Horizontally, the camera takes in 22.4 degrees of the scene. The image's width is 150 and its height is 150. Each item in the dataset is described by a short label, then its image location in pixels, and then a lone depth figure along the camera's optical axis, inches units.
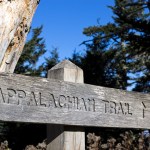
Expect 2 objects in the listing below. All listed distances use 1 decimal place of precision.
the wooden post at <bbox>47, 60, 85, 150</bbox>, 87.9
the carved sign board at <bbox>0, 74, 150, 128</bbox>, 78.1
